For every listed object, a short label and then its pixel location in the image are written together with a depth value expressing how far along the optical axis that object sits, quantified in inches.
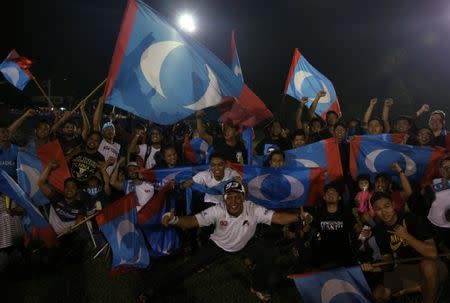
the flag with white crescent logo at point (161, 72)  231.5
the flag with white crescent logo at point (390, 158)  269.1
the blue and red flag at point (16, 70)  441.1
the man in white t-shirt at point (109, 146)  306.0
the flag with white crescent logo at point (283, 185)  264.5
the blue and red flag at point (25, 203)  234.7
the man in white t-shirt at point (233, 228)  209.9
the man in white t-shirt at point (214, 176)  249.6
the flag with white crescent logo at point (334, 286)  169.0
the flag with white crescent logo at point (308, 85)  402.0
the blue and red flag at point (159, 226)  235.3
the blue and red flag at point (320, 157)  284.7
